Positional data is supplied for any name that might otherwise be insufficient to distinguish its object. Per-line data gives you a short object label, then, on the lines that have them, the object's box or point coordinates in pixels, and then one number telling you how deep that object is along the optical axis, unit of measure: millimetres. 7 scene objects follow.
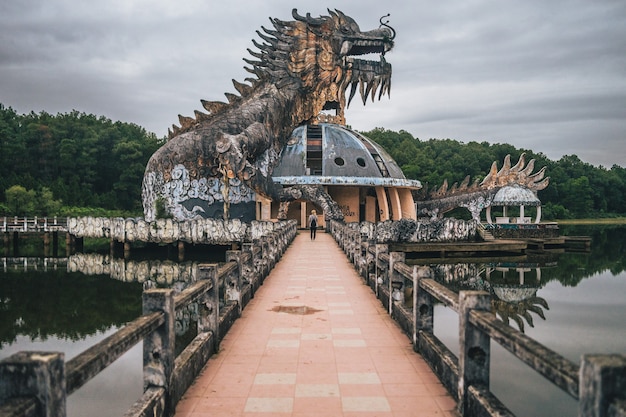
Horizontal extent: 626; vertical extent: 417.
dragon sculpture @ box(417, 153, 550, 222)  42031
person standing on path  26122
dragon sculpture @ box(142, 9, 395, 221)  30969
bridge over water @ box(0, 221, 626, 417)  2975
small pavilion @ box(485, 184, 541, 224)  40438
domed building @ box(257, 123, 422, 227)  36344
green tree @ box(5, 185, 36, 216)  45594
